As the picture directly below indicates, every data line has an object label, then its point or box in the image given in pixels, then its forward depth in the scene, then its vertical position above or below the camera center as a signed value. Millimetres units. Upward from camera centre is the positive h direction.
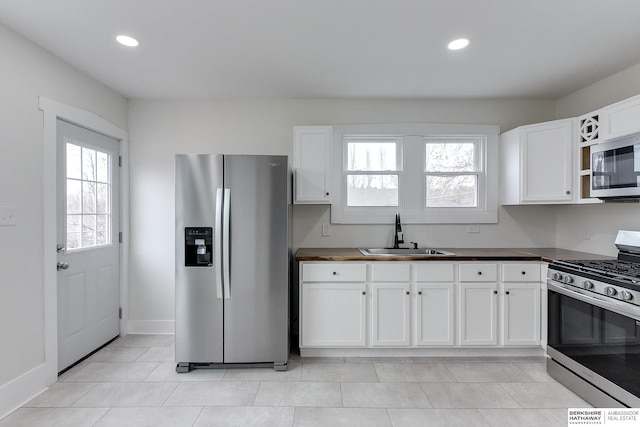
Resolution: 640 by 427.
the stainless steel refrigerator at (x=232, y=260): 2594 -389
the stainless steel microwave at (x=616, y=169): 2215 +315
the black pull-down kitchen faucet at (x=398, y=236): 3297 -247
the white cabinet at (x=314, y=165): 3158 +461
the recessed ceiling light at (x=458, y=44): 2248 +1190
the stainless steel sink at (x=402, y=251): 3260 -402
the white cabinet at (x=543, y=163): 2861 +449
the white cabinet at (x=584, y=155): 2680 +491
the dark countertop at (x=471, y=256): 2807 -389
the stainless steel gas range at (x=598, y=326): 1908 -761
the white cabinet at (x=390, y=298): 2834 -810
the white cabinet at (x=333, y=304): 2832 -812
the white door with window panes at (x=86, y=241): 2607 -261
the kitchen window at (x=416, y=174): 3375 +402
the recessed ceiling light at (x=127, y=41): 2216 +1198
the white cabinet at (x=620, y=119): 2266 +688
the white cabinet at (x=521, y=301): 2822 -781
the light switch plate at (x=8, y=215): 2068 -18
